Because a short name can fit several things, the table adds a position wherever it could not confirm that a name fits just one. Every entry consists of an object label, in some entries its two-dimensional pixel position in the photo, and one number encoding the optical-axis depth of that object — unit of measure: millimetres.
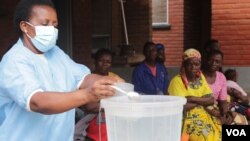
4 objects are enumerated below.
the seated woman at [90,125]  4121
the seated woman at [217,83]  5387
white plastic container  2088
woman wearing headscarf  4832
